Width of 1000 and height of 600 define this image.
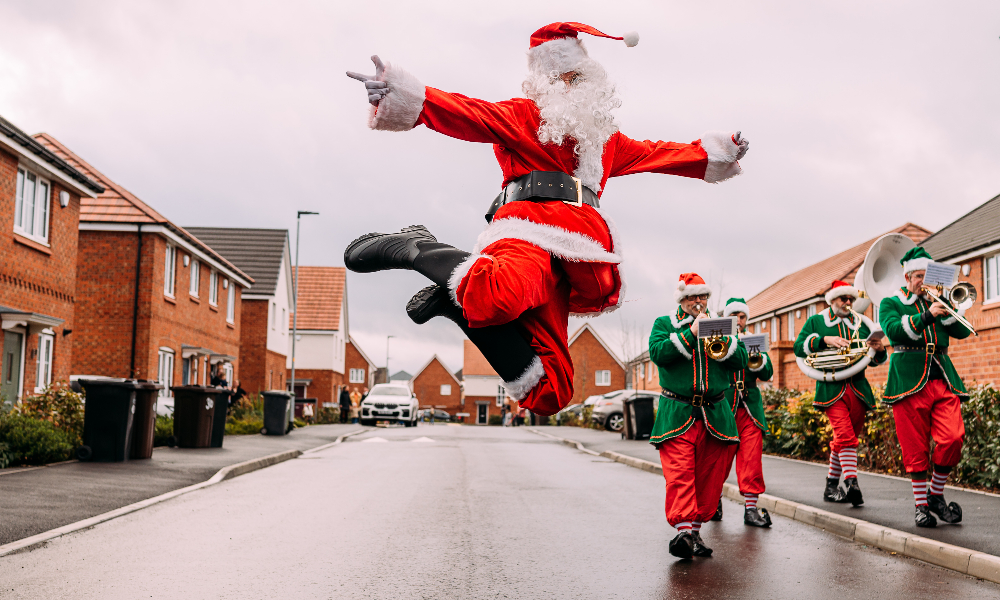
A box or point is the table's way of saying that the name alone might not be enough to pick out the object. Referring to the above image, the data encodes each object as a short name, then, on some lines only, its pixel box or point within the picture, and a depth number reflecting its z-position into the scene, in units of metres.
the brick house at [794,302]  31.25
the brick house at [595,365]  74.38
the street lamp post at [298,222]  23.32
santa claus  3.14
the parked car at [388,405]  36.88
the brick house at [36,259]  16.30
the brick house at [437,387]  90.56
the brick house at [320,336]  55.44
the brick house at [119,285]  23.75
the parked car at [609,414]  34.34
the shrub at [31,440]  11.41
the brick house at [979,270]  17.36
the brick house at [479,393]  84.00
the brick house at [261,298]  40.31
